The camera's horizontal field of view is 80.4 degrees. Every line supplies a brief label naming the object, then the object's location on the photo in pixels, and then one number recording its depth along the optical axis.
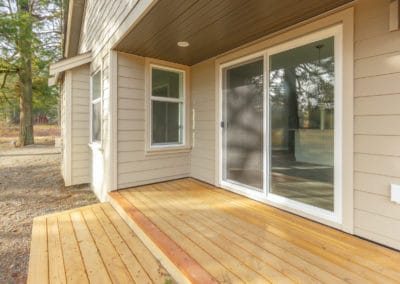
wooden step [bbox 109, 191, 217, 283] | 1.67
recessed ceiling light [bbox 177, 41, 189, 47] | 3.23
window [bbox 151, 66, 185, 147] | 4.00
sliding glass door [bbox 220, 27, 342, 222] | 2.38
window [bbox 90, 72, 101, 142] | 4.48
